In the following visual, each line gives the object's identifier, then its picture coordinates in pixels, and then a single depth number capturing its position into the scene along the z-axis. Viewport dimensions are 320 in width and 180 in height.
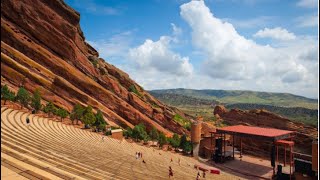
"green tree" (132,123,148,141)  55.15
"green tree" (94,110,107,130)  51.86
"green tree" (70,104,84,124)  49.10
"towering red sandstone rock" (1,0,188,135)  56.34
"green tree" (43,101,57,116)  46.11
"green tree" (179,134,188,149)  58.19
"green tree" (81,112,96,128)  49.84
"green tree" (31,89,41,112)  44.00
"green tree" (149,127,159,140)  61.62
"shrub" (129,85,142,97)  84.45
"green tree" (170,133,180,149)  58.41
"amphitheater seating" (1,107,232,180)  8.23
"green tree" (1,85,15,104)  39.26
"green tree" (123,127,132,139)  56.23
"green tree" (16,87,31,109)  43.34
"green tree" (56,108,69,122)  46.48
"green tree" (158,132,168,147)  55.69
